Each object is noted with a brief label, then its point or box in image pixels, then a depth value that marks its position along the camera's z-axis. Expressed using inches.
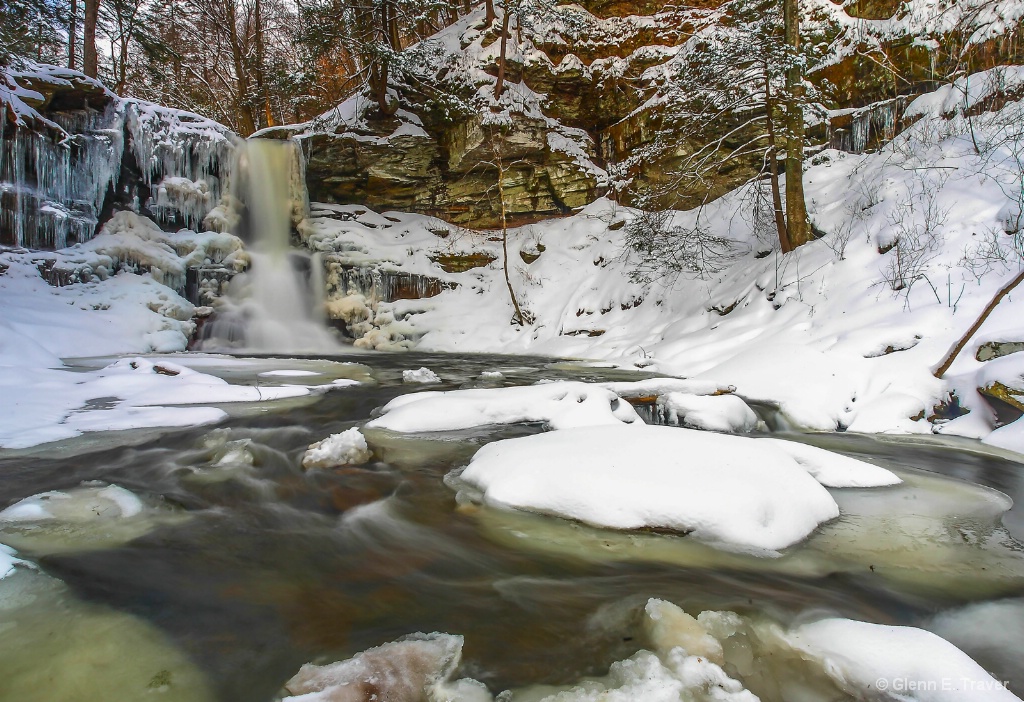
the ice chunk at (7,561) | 65.7
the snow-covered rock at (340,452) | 124.3
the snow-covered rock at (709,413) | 152.4
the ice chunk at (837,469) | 106.4
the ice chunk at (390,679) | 47.7
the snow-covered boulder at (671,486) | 82.4
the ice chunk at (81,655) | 48.4
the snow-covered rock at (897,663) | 46.9
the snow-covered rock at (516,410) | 147.6
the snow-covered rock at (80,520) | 77.7
